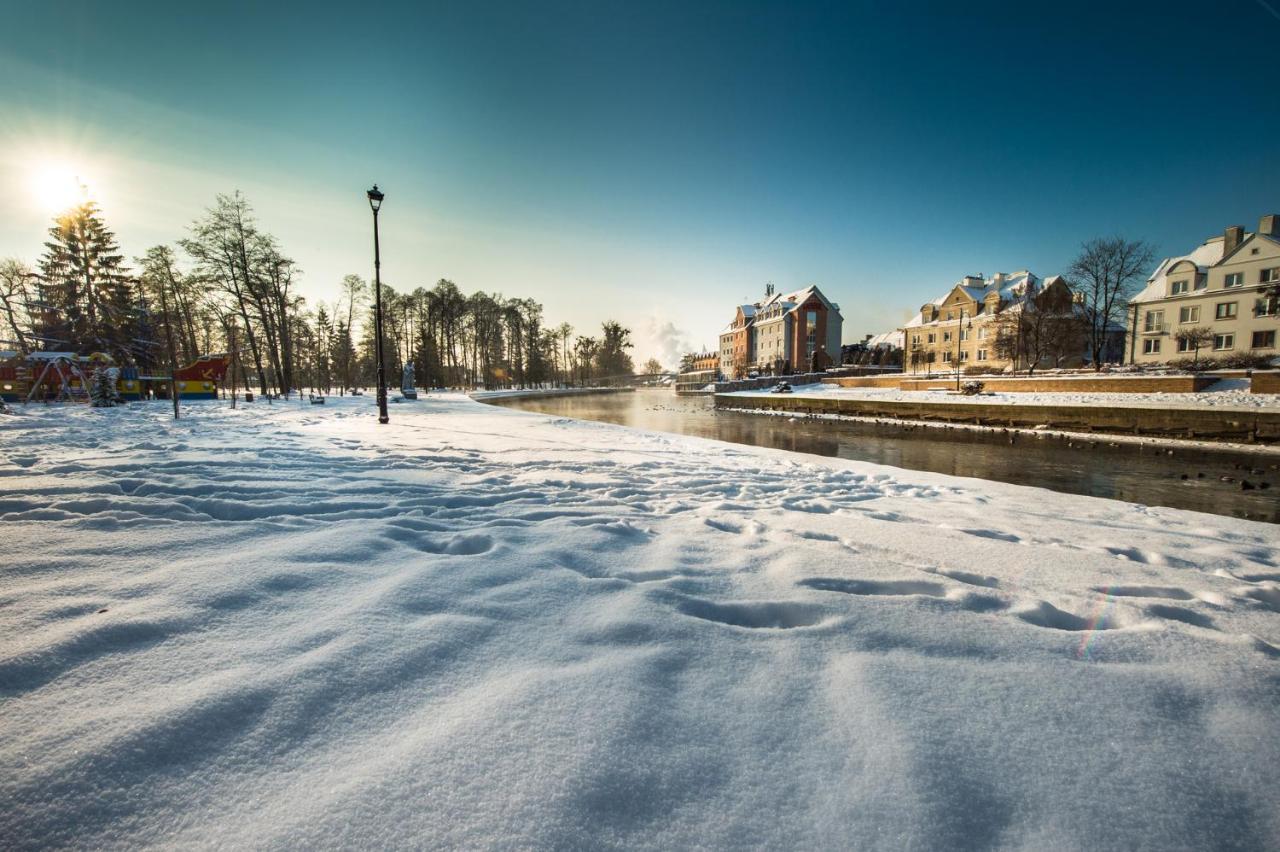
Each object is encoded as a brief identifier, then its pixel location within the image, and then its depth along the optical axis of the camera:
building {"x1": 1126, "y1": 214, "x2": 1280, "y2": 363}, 31.16
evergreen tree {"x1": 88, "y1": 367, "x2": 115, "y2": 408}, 15.79
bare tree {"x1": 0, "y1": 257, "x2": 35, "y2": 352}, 29.37
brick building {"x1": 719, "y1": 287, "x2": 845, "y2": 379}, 57.78
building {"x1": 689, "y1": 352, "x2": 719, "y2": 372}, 110.30
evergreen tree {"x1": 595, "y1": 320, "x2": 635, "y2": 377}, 95.07
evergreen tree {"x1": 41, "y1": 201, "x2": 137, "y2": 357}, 24.52
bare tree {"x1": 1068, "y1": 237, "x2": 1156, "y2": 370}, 34.31
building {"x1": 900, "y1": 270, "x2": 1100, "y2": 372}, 39.19
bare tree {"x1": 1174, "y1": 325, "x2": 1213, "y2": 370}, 32.97
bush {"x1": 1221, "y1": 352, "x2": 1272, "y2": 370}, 25.34
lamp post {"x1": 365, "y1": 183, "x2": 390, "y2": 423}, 13.82
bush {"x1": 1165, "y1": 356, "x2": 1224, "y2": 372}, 27.16
